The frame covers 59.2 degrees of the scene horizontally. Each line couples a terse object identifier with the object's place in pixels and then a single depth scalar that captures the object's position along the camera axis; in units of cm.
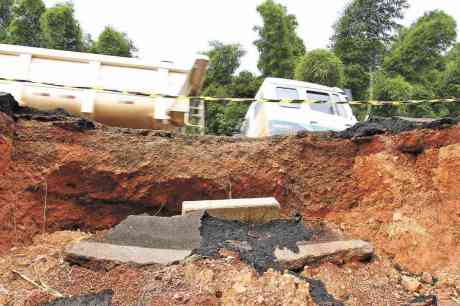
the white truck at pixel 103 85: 583
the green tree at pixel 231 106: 1606
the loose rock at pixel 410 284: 322
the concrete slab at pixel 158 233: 338
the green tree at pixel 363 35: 1889
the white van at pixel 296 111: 789
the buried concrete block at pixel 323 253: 325
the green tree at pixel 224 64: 1808
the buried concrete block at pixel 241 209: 389
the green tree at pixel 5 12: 1870
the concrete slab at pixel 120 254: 312
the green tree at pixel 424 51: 1858
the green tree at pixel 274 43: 1625
